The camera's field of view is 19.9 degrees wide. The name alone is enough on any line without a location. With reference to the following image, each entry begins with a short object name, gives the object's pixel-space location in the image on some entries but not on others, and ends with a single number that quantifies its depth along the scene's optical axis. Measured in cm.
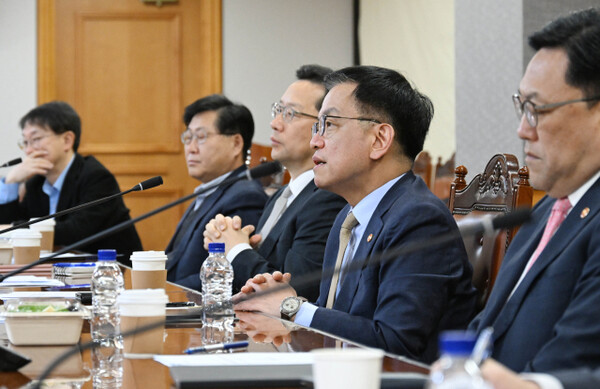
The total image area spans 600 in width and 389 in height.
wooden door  1047
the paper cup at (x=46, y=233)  602
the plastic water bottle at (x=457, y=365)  224
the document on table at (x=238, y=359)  300
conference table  298
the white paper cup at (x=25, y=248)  507
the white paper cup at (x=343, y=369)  255
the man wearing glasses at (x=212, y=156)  569
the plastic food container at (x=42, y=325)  332
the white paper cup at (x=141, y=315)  322
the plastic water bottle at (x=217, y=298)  350
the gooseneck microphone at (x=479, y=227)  284
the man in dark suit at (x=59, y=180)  715
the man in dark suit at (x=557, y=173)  311
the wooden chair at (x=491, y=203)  375
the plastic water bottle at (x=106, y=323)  303
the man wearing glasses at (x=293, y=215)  456
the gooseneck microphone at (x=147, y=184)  404
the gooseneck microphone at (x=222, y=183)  347
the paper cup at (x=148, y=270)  399
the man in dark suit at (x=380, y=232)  357
